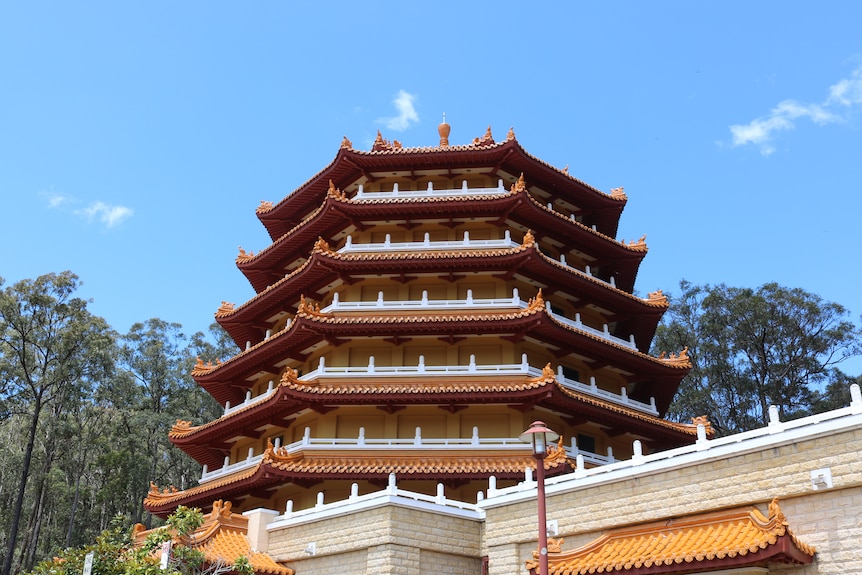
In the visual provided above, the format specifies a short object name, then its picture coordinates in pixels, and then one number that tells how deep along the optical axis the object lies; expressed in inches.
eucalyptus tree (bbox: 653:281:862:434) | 2186.3
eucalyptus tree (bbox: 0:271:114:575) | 1900.8
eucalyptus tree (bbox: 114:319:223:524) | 2159.2
